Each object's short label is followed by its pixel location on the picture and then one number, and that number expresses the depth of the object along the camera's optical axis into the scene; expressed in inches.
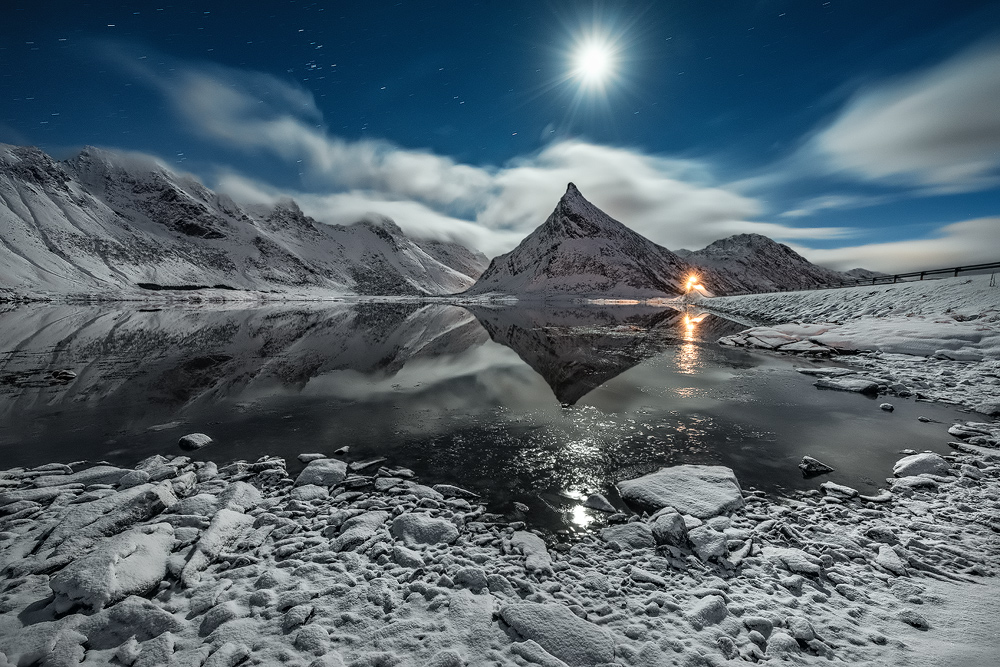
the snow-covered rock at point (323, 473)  259.0
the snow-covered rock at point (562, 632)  133.0
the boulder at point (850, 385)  494.3
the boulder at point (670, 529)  199.3
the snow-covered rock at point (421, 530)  198.2
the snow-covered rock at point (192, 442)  319.9
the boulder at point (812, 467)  281.1
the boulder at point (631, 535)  199.5
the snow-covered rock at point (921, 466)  269.6
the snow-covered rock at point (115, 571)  142.0
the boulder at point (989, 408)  396.5
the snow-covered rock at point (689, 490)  231.0
